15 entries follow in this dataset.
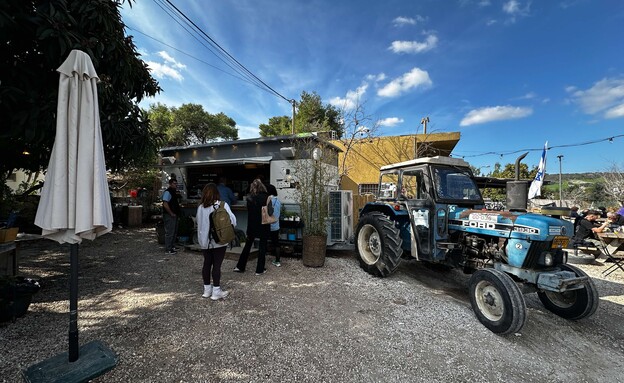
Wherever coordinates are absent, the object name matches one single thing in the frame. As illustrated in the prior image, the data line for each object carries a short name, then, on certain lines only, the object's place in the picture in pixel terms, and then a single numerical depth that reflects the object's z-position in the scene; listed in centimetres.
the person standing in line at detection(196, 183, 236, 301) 354
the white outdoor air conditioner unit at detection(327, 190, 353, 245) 645
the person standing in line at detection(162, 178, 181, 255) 600
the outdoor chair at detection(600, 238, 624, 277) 534
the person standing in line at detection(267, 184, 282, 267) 500
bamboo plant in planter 521
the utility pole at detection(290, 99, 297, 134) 1538
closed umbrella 194
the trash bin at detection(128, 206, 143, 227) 1052
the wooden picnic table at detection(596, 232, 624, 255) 548
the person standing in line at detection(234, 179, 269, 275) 471
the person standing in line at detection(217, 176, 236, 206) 686
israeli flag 694
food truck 645
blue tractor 304
